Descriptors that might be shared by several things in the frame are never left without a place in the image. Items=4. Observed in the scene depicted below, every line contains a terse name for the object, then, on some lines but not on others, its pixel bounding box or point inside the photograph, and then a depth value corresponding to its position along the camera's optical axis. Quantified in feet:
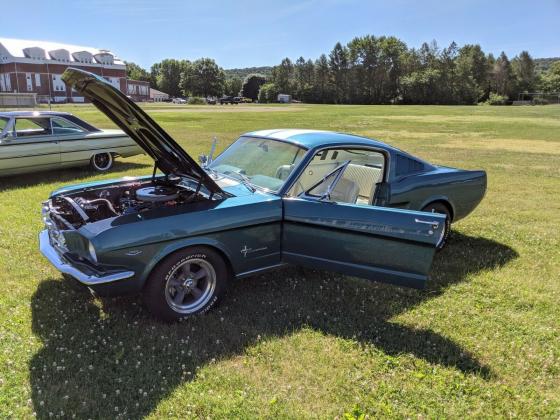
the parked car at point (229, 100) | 297.06
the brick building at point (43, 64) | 245.45
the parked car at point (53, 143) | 27.14
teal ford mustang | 11.18
